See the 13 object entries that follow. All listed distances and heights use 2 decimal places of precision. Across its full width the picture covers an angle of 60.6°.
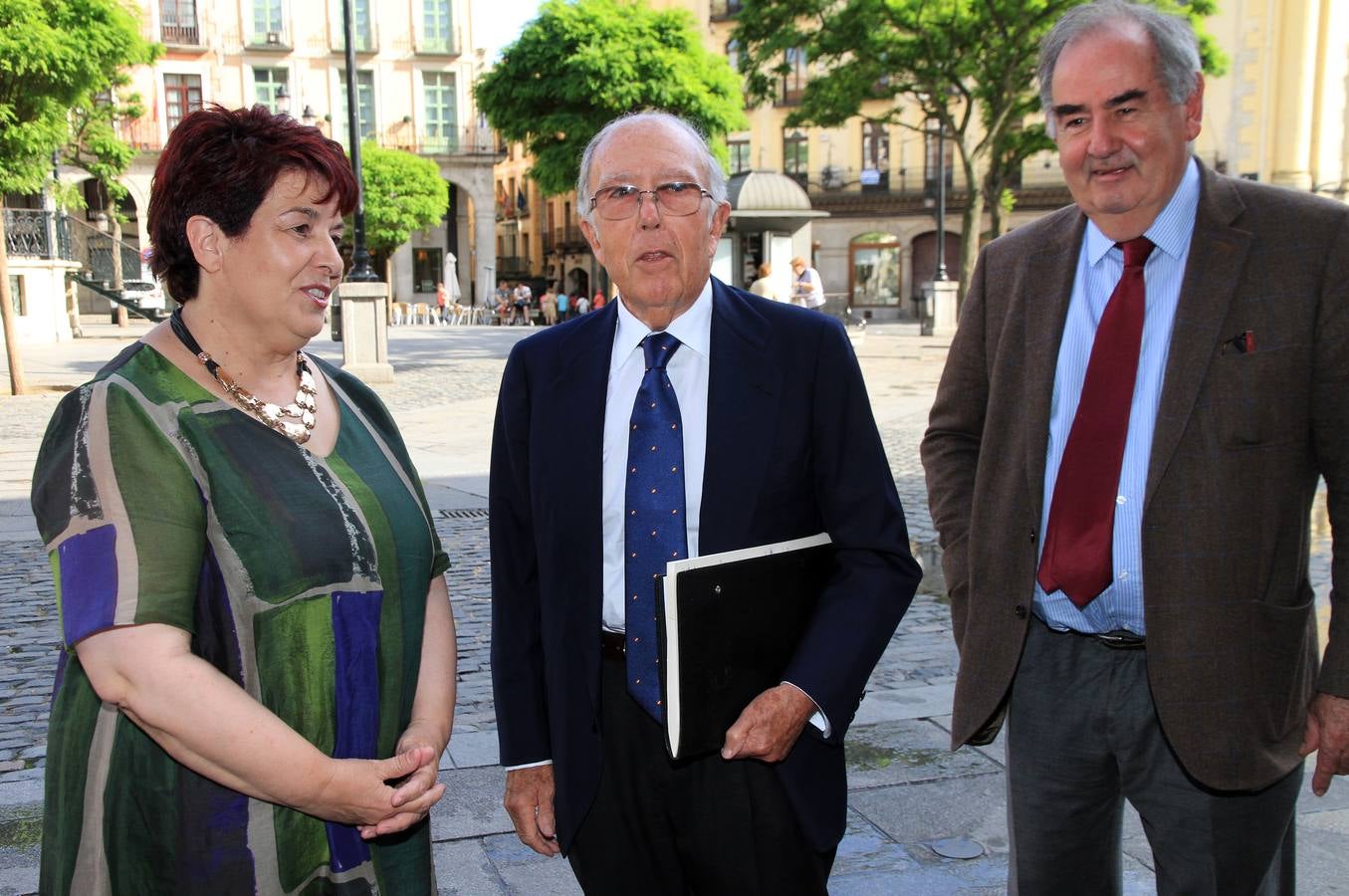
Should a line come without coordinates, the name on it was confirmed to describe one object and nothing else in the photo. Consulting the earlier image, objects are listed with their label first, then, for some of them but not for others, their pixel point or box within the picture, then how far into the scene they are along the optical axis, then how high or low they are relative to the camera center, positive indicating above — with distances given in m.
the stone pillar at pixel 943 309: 29.17 -0.99
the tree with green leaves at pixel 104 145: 23.27 +2.79
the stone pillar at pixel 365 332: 16.41 -0.82
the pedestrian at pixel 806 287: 21.00 -0.29
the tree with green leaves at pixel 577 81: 31.39 +5.35
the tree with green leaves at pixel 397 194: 47.66 +3.33
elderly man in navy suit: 2.16 -0.48
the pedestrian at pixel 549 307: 43.66 -1.26
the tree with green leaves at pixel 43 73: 16.22 +2.98
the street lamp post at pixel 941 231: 29.76 +0.99
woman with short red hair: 1.75 -0.49
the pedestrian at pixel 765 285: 19.03 -0.22
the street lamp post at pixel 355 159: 16.20 +1.70
